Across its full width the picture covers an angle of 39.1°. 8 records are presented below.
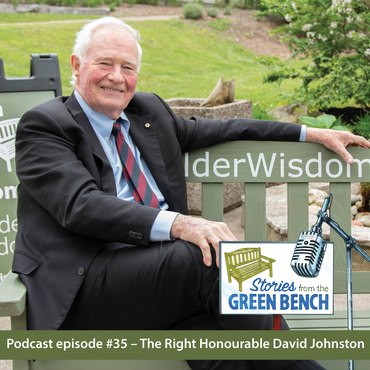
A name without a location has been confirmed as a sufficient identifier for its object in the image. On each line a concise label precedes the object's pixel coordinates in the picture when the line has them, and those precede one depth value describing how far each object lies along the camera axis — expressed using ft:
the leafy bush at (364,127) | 18.10
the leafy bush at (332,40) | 18.81
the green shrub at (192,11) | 72.13
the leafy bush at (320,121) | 16.90
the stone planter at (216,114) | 15.52
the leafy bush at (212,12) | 76.01
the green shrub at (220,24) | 72.43
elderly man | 5.93
